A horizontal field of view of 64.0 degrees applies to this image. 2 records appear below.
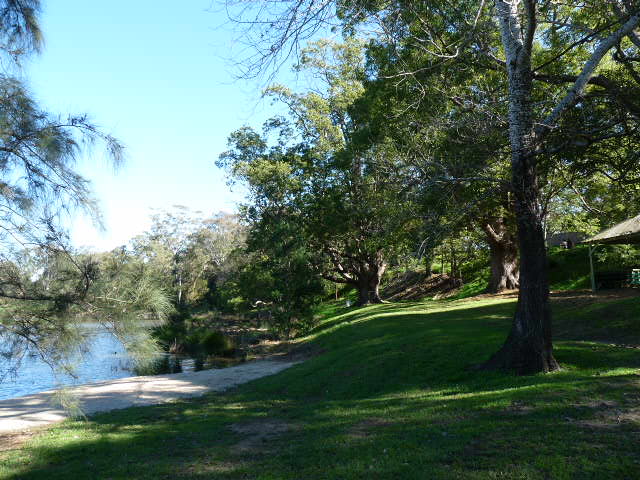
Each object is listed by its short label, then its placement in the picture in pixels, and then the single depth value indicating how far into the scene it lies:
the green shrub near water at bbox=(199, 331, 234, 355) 28.25
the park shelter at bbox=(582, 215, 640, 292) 19.62
